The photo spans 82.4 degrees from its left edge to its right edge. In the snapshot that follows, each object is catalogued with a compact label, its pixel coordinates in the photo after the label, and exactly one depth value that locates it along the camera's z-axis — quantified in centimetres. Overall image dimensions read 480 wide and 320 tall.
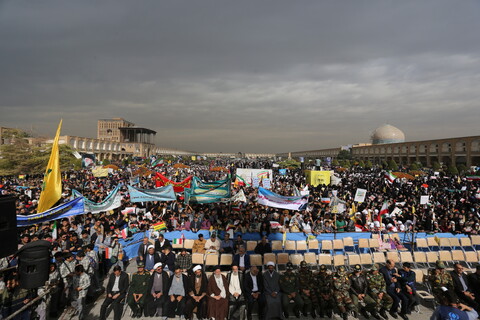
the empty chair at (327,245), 972
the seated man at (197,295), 640
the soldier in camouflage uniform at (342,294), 641
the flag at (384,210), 1395
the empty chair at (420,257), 886
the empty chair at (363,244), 1002
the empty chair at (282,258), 850
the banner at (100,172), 2521
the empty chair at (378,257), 874
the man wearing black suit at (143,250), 793
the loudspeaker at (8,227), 442
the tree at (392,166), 5394
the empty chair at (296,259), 849
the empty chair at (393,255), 892
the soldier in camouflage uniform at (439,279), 674
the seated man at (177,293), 648
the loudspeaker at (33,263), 450
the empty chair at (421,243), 1014
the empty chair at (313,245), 977
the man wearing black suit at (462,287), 648
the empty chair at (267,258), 835
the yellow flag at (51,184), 876
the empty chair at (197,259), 833
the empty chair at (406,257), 884
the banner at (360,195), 1482
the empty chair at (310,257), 855
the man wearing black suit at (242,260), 784
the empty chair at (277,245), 966
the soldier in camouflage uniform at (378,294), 652
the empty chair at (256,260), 824
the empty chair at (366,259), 861
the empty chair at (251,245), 959
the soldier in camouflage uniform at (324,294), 655
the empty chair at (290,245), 968
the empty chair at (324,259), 846
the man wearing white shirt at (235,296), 639
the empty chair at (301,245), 976
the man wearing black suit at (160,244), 878
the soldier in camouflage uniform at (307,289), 660
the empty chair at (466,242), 1043
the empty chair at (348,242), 1002
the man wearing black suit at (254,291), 646
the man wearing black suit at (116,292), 620
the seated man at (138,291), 637
